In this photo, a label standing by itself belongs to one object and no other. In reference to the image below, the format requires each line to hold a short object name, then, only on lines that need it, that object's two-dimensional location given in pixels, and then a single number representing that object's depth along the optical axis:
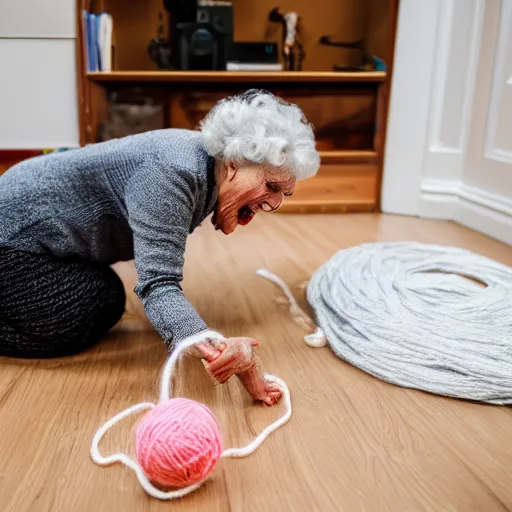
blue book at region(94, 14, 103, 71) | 2.11
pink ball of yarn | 0.66
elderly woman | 0.85
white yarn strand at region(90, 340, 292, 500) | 0.67
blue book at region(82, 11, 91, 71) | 2.08
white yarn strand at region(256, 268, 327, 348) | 1.09
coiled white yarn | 0.95
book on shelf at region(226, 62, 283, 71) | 2.24
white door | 1.87
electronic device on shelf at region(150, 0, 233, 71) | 2.22
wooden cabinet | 2.17
